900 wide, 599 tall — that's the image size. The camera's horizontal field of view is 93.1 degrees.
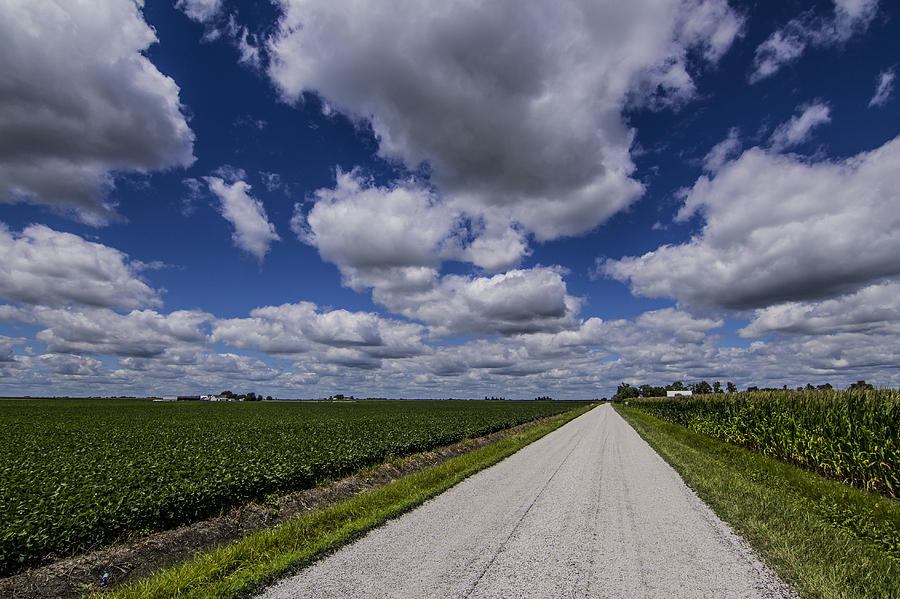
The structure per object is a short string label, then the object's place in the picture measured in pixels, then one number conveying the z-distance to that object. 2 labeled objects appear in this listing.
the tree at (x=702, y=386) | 143.76
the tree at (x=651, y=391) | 175.38
